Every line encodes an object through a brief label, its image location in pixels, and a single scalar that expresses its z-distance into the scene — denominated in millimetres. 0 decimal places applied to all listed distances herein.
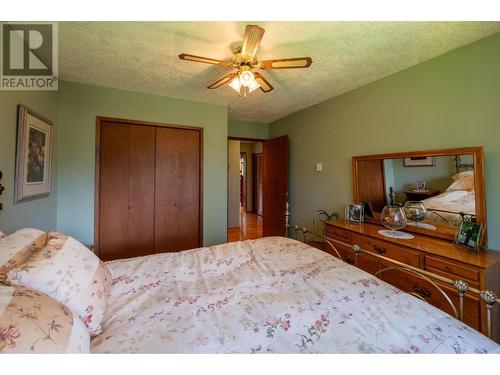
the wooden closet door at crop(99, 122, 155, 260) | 2697
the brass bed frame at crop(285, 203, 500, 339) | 907
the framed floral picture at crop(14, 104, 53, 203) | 1700
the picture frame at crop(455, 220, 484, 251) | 1629
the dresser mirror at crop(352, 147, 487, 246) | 1758
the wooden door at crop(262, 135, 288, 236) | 3844
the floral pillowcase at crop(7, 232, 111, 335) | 799
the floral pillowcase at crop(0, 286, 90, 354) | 540
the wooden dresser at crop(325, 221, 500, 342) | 1421
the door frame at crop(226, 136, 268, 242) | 4079
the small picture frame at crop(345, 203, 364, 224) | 2576
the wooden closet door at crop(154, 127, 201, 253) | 2980
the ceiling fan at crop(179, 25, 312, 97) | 1430
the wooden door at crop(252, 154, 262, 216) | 7551
